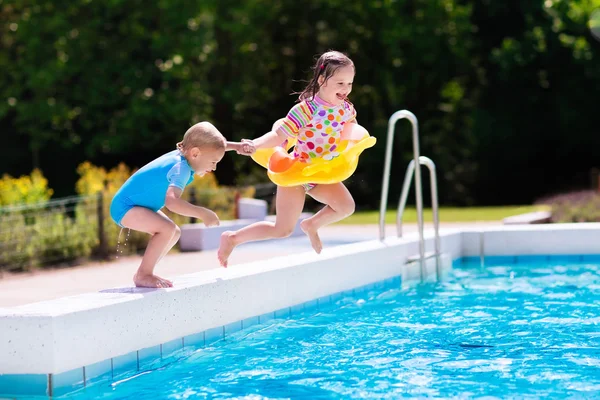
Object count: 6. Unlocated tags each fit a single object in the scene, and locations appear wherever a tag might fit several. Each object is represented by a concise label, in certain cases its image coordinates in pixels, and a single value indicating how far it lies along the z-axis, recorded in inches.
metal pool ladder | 341.1
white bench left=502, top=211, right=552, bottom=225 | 502.9
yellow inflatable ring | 255.9
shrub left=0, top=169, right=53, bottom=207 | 494.9
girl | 251.3
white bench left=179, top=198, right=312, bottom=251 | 466.0
